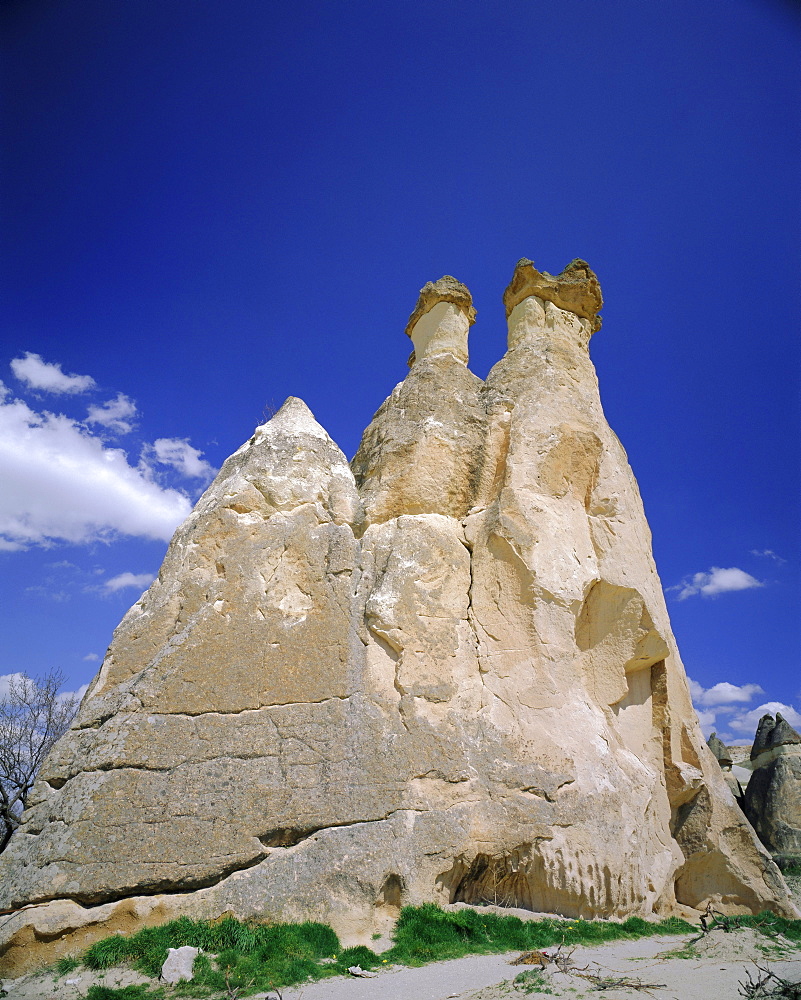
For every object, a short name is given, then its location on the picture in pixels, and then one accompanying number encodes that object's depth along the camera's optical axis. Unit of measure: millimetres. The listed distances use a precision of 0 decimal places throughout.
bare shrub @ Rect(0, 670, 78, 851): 12656
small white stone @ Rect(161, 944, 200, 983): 5434
